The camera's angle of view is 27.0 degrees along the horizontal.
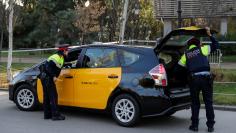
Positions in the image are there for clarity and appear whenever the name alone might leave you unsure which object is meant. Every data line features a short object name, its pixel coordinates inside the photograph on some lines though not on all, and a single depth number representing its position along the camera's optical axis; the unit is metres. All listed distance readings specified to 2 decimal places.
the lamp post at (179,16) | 18.05
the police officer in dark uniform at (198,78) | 8.66
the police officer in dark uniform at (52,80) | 9.81
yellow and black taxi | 8.84
